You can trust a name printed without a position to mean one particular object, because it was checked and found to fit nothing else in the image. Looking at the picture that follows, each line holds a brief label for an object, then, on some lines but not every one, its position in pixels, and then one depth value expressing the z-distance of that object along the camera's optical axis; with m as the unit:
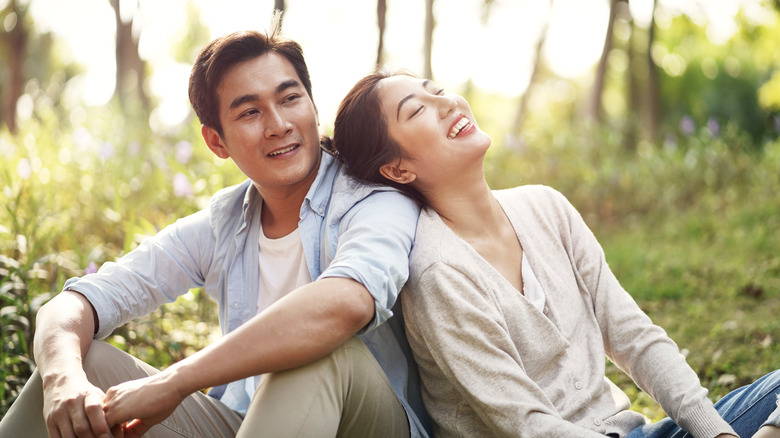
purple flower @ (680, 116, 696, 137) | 6.82
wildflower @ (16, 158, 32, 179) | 4.30
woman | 1.80
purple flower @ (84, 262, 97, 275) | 2.85
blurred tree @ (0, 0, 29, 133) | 7.70
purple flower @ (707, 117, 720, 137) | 6.57
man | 1.71
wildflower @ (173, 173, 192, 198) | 3.91
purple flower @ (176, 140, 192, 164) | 4.75
